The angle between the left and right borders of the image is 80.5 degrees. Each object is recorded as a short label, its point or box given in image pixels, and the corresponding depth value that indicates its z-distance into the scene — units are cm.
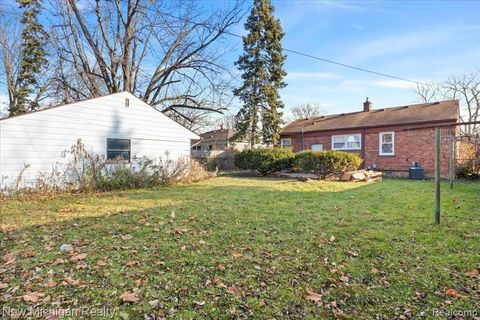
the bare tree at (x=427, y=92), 3119
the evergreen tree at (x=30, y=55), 1589
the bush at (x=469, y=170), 1301
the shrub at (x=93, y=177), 884
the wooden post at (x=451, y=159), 970
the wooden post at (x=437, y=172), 497
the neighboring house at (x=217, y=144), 1970
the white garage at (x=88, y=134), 901
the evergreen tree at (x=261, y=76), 1942
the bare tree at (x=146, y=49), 1703
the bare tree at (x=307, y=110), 4069
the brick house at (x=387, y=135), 1488
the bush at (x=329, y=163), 1319
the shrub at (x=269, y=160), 1596
